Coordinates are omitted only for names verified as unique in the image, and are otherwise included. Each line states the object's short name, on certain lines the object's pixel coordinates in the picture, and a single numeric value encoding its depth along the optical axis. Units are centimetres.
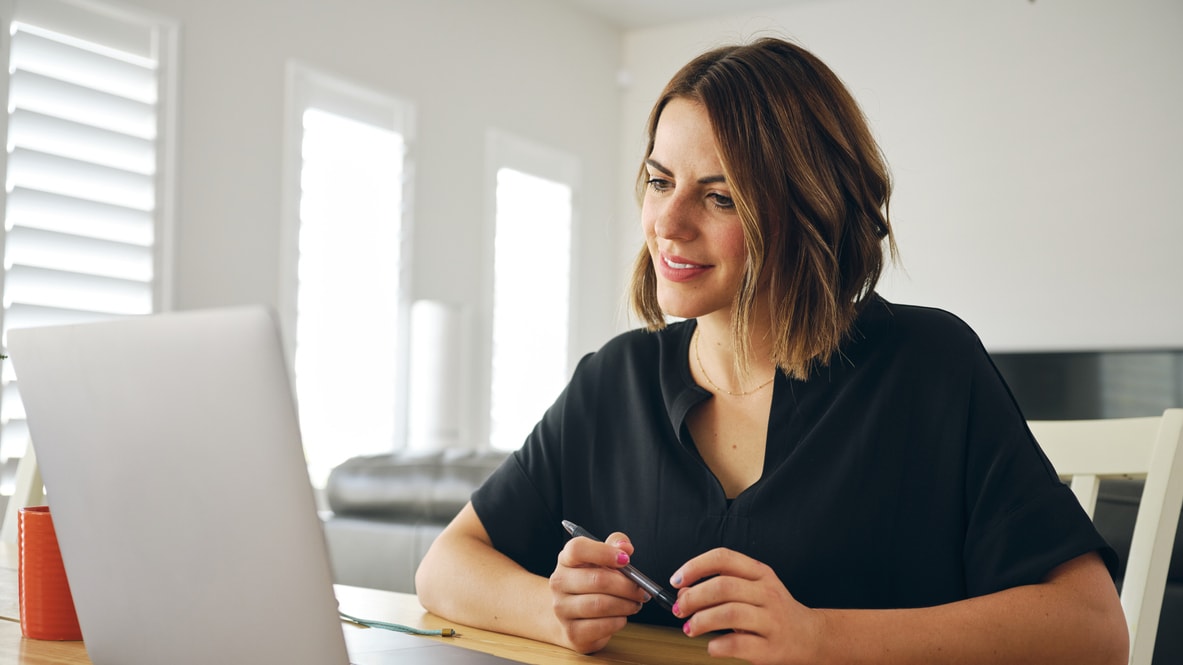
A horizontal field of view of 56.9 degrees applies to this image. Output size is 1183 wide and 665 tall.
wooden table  91
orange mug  94
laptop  63
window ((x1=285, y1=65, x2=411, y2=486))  455
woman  97
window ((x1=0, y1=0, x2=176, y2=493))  350
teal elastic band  102
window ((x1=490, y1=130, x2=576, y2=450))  573
